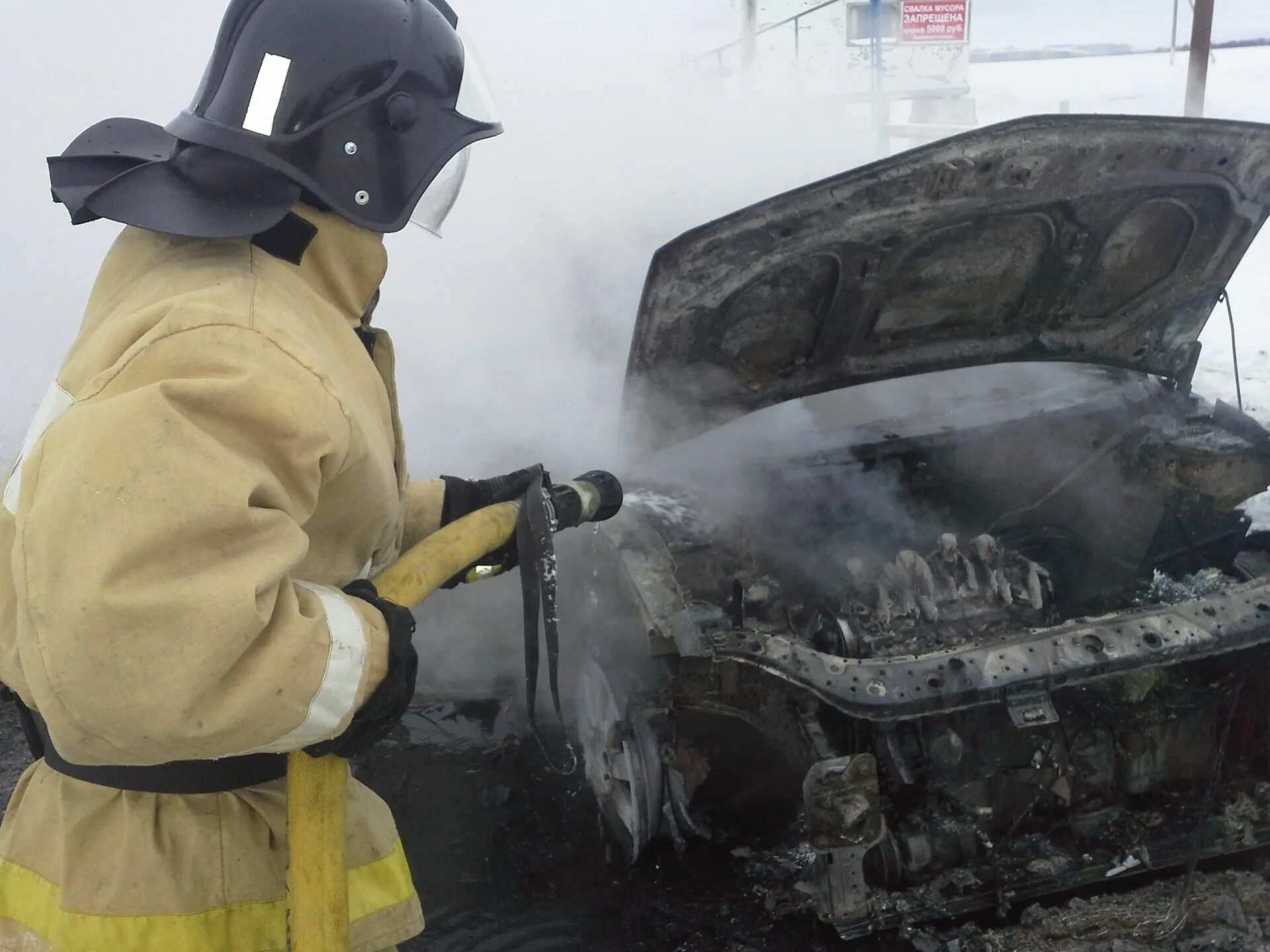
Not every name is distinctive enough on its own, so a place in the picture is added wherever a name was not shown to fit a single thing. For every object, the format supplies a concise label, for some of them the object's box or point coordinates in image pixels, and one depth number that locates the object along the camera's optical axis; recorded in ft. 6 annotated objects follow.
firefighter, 3.73
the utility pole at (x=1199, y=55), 23.73
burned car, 7.91
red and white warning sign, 36.58
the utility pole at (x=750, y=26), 43.47
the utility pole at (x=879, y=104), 35.55
